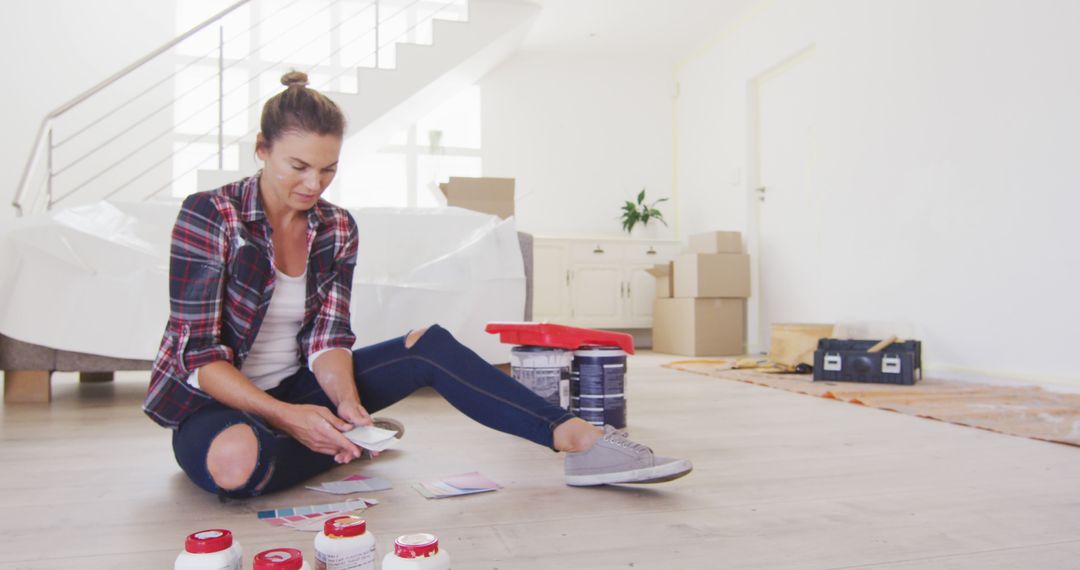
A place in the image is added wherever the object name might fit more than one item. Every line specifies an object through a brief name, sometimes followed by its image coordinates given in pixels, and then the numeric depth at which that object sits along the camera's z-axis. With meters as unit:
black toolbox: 3.04
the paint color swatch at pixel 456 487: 1.28
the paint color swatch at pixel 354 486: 1.30
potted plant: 5.86
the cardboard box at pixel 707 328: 4.80
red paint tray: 1.82
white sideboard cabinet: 5.43
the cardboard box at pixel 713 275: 4.78
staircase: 4.73
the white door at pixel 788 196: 4.43
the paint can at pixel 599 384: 1.82
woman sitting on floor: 1.18
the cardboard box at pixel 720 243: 4.85
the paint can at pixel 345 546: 0.78
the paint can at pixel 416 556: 0.73
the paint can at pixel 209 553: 0.74
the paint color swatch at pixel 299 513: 1.11
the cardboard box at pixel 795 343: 3.64
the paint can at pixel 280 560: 0.71
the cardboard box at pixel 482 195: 3.31
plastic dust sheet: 2.38
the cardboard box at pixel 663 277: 5.17
